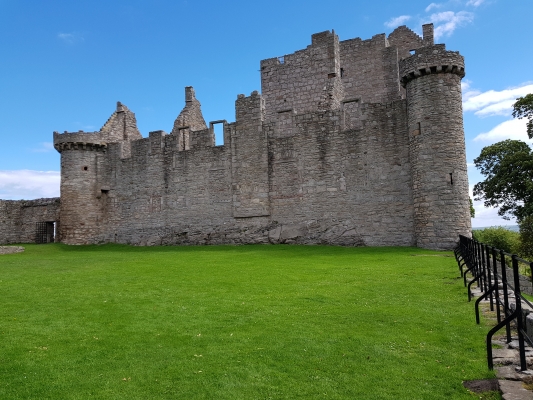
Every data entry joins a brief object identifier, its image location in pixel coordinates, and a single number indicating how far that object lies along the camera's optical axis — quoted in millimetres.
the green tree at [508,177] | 29484
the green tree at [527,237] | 29769
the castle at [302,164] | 20094
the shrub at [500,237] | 38259
